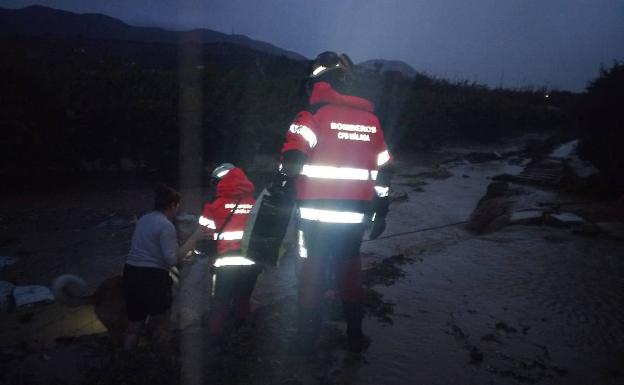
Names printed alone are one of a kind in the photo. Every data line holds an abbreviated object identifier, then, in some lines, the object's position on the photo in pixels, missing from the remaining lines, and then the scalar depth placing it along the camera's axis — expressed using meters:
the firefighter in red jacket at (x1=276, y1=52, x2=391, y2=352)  3.54
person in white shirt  3.83
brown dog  4.07
